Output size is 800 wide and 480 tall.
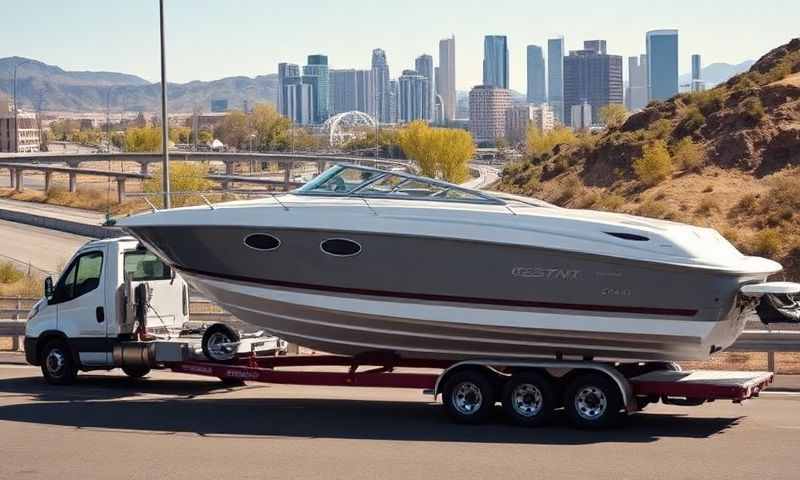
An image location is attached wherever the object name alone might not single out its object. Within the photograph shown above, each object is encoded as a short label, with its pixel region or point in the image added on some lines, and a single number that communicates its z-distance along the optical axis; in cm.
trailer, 1459
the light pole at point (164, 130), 2469
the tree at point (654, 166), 5781
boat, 1444
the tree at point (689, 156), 5831
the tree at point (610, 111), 15888
